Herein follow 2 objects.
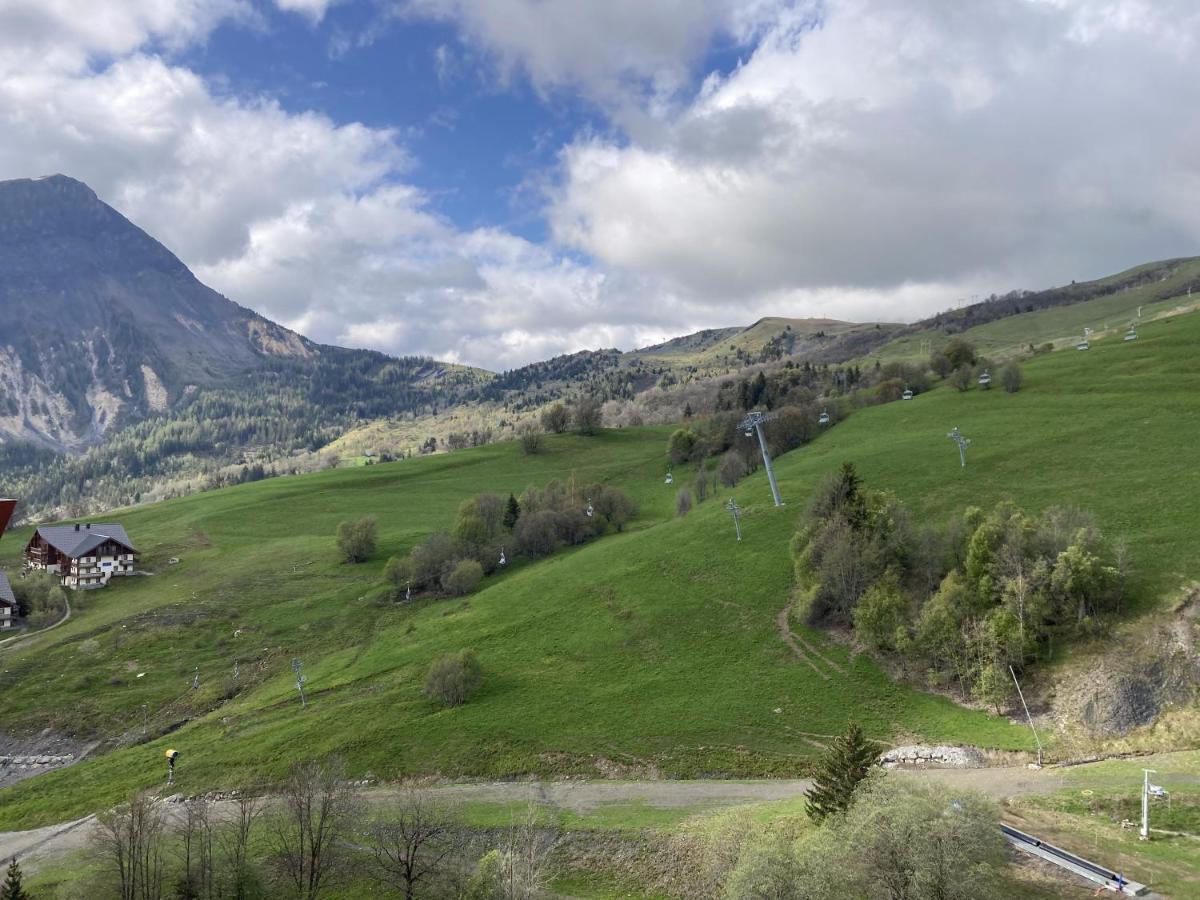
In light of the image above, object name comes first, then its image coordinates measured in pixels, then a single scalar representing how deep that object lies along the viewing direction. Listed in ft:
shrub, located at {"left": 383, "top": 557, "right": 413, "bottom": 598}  366.22
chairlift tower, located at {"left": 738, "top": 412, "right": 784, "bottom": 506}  337.52
